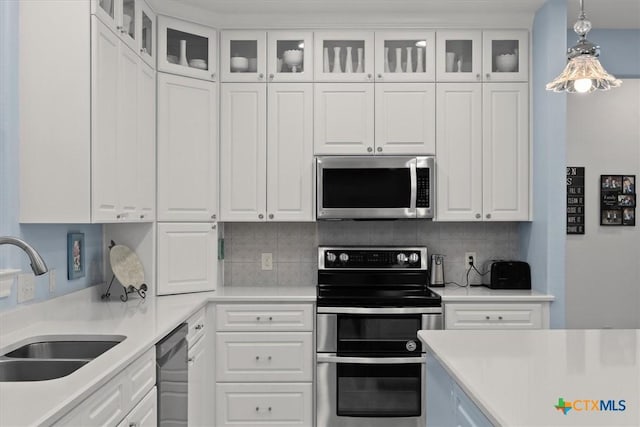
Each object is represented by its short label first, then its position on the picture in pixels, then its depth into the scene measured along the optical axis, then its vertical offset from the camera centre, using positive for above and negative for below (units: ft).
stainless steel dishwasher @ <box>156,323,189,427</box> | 7.64 -2.42
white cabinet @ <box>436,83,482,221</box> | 12.03 +1.44
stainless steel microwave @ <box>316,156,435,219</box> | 11.77 +0.62
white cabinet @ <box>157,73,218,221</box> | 11.09 +1.33
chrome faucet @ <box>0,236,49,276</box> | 5.45 -0.45
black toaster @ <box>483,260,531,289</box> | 12.09 -1.28
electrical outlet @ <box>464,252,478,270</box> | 13.03 -1.01
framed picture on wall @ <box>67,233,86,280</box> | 9.19 -0.72
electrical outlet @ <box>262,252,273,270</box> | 13.01 -1.08
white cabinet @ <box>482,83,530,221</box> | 12.06 +1.45
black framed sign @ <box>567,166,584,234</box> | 13.29 +0.39
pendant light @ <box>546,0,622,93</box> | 6.37 +1.69
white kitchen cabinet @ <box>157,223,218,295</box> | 11.10 -0.88
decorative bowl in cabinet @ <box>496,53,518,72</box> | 12.11 +3.35
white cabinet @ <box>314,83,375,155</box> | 12.00 +2.09
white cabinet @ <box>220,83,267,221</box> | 11.97 +1.49
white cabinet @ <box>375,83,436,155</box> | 12.01 +2.14
